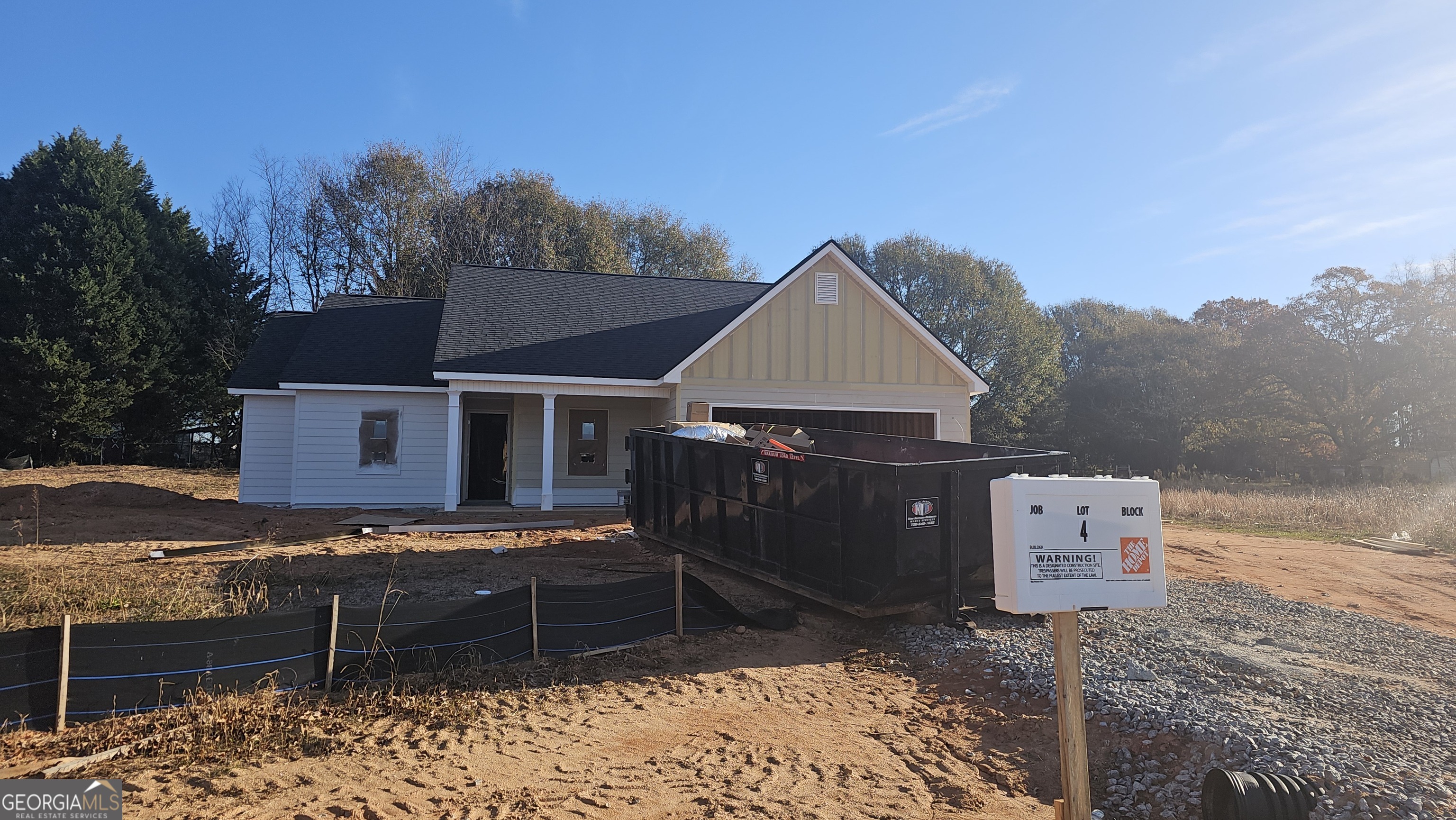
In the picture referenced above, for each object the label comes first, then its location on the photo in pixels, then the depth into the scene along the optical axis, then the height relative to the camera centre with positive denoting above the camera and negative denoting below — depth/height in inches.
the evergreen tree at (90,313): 961.5 +189.4
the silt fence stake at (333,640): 213.8 -52.5
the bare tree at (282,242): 1475.1 +405.0
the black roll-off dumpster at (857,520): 265.1 -25.2
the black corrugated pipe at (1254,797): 136.8 -62.1
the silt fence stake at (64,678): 185.0 -54.1
